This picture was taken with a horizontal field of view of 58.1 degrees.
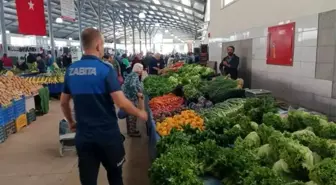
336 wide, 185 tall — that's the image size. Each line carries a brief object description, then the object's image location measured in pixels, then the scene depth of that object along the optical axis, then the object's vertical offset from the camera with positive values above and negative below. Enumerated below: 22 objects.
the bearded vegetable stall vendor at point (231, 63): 6.66 -0.18
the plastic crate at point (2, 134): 5.76 -1.50
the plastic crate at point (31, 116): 7.28 -1.46
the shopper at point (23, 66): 15.01 -0.50
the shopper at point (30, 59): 15.34 -0.15
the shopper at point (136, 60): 12.27 -0.19
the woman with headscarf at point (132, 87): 5.38 -0.56
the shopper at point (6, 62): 12.97 -0.25
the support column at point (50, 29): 14.11 +1.30
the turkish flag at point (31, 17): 8.93 +1.19
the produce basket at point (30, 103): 7.36 -1.16
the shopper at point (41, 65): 12.92 -0.41
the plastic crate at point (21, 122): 6.54 -1.46
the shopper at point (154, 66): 11.10 -0.39
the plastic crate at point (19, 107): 6.57 -1.14
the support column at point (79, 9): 16.58 +2.64
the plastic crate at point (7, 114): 5.87 -1.17
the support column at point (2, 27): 12.61 +1.22
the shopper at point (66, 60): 17.02 -0.24
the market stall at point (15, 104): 5.98 -1.04
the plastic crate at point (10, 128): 6.08 -1.48
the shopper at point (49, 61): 15.86 -0.26
